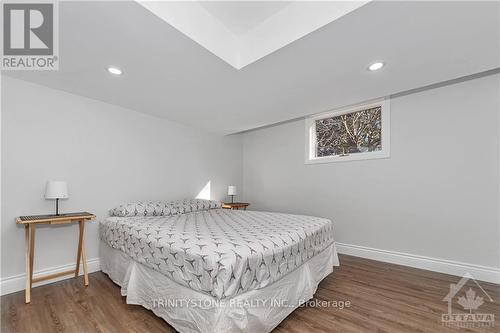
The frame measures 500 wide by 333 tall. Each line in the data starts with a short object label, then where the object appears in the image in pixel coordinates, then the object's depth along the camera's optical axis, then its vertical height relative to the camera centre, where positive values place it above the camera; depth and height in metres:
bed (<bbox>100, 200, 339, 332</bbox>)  1.37 -0.79
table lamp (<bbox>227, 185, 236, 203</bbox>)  4.47 -0.48
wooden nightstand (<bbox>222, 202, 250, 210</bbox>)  4.28 -0.77
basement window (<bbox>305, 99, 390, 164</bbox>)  3.23 +0.58
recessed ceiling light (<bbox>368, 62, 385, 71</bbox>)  2.11 +1.03
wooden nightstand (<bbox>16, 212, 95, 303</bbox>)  2.09 -0.71
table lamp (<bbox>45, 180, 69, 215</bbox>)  2.30 -0.26
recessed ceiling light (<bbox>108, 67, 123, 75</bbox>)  2.15 +0.99
